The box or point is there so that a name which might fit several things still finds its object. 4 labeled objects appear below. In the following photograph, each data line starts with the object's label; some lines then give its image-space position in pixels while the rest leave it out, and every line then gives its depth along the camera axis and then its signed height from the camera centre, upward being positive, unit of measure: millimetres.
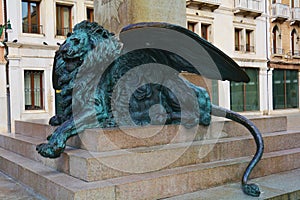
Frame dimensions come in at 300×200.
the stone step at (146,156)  3281 -594
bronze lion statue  3875 +136
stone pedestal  5453 +1187
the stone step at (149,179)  3107 -759
